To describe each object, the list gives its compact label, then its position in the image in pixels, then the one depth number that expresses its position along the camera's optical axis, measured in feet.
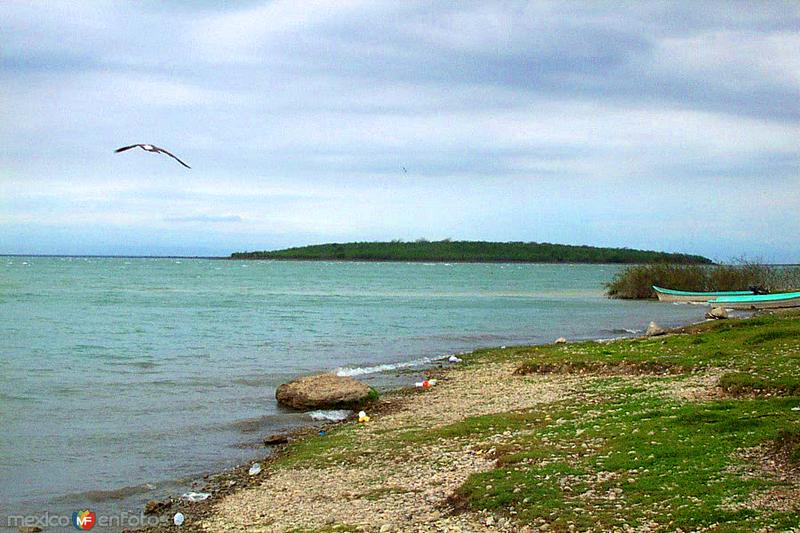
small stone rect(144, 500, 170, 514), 38.29
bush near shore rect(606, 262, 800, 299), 204.33
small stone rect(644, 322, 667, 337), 95.88
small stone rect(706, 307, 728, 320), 121.03
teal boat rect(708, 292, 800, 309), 147.64
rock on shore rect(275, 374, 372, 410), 62.39
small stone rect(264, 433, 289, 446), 51.60
